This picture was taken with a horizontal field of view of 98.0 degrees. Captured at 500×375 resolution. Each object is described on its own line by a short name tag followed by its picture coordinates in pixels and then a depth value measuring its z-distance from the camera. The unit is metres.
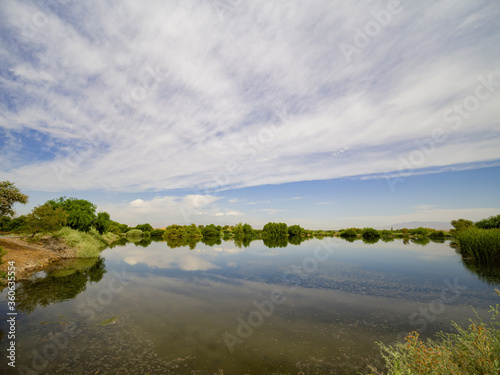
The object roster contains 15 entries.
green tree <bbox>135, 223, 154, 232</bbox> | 122.55
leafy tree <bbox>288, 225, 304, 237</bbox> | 111.25
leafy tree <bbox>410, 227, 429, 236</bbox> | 83.81
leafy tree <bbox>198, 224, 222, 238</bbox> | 113.50
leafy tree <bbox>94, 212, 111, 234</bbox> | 53.72
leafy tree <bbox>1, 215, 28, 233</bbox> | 22.72
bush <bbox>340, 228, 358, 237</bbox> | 98.41
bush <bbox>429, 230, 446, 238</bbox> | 76.41
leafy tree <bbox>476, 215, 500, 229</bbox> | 38.72
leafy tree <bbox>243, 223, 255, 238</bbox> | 117.69
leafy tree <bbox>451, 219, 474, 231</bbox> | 55.58
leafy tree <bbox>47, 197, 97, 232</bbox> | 42.12
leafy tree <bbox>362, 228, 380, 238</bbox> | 93.38
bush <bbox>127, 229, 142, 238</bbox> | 104.53
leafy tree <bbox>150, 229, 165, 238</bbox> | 110.69
